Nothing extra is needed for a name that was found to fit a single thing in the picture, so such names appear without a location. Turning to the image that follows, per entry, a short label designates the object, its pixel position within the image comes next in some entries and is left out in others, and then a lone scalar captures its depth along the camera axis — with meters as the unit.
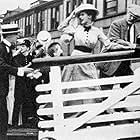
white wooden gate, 3.48
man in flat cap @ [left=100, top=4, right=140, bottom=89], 4.53
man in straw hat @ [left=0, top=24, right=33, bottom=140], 4.09
